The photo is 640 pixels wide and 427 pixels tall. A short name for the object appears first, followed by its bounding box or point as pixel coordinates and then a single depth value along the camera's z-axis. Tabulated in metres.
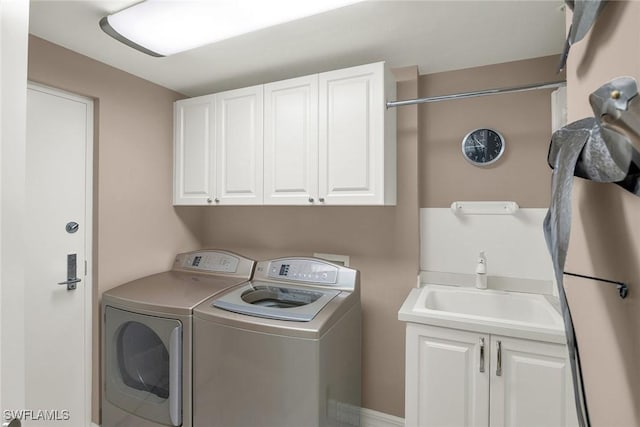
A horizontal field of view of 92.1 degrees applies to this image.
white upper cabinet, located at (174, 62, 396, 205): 1.75
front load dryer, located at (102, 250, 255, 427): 1.62
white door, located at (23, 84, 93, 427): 1.68
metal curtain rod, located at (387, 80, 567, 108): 1.46
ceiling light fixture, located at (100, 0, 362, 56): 1.27
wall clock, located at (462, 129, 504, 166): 1.89
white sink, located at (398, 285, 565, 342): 1.35
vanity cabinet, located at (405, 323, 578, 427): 1.31
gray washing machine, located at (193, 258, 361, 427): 1.41
